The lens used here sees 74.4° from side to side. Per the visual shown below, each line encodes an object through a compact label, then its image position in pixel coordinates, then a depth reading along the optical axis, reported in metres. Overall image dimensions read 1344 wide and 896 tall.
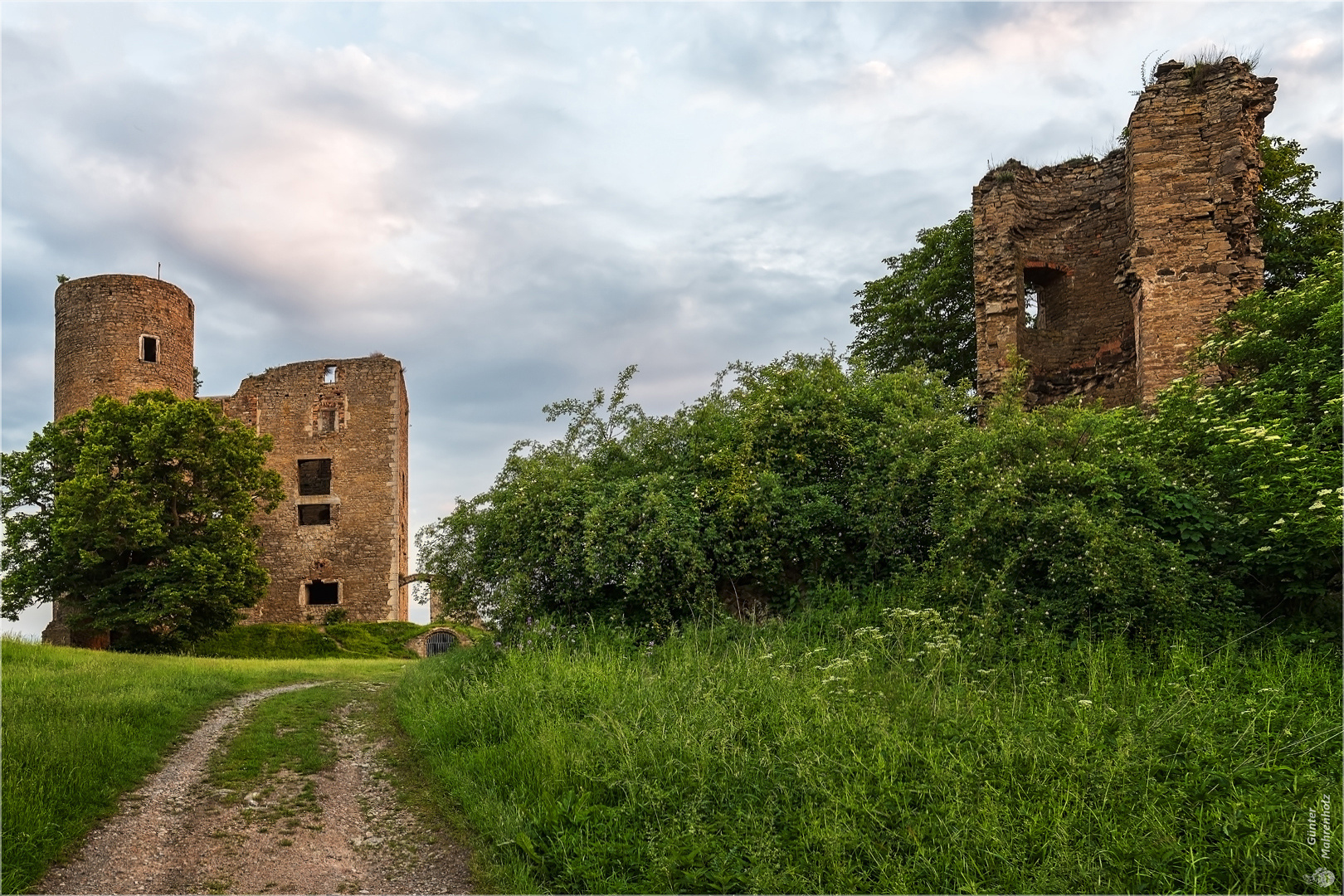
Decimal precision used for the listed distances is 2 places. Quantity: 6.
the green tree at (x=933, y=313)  22.00
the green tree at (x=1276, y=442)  7.88
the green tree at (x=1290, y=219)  17.08
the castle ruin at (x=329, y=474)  30.73
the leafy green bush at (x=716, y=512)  10.38
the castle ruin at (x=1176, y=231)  15.70
